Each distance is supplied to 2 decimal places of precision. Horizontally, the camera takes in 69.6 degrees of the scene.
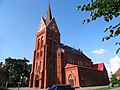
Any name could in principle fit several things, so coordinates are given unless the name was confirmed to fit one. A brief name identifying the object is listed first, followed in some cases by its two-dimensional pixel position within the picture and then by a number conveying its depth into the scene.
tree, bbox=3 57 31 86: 38.53
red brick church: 25.91
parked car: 10.22
